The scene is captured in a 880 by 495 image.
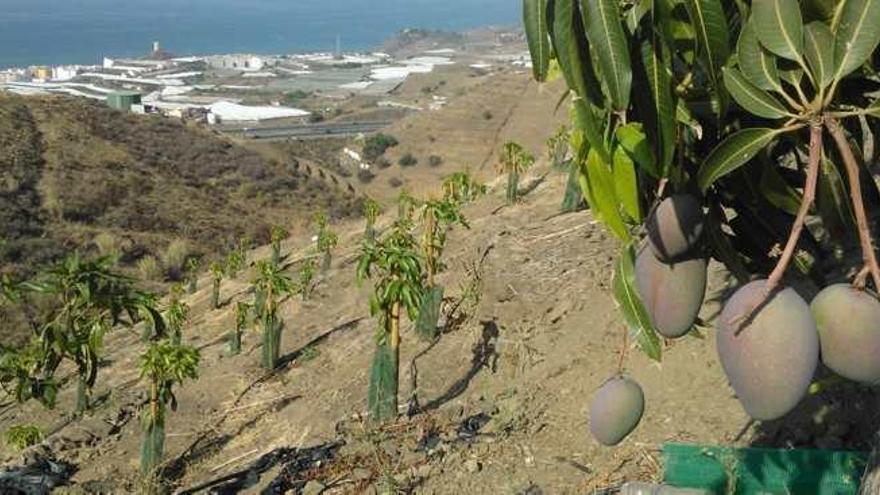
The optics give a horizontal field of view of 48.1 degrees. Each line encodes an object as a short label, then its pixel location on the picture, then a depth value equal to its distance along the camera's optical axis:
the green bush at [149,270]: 16.97
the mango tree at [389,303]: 5.82
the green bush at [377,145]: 35.03
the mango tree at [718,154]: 1.14
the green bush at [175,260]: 17.68
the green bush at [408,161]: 33.44
